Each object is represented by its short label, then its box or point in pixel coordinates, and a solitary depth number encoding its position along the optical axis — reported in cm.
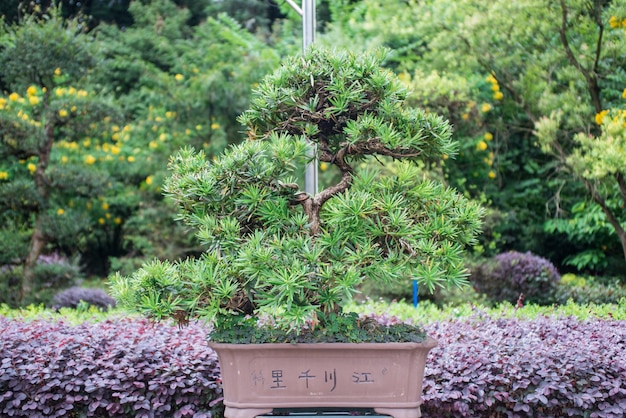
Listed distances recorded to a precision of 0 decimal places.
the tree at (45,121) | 781
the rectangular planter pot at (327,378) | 272
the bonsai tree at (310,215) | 275
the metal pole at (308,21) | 495
